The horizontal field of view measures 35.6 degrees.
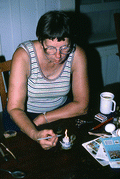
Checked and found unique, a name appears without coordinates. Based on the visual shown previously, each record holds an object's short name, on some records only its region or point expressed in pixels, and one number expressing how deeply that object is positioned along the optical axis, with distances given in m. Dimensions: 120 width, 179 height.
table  0.82
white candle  0.97
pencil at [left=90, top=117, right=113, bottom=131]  1.11
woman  1.18
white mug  1.22
